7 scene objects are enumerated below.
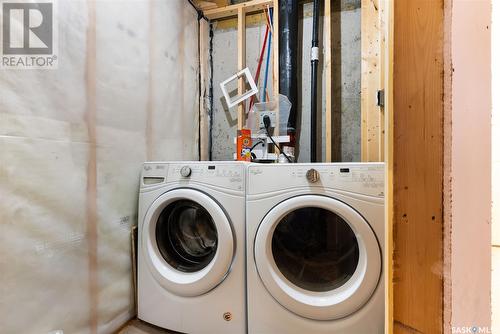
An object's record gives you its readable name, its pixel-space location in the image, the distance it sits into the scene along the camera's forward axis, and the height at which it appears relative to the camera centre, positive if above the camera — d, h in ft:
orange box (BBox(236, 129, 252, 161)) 5.38 +0.41
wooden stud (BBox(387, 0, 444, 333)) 1.32 -0.02
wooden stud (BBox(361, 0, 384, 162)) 5.22 +1.85
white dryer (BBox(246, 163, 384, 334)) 3.13 -1.25
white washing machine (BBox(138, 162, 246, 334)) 3.65 -1.40
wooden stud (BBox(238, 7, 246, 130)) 6.25 +2.80
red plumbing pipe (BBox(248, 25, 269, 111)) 6.38 +2.72
